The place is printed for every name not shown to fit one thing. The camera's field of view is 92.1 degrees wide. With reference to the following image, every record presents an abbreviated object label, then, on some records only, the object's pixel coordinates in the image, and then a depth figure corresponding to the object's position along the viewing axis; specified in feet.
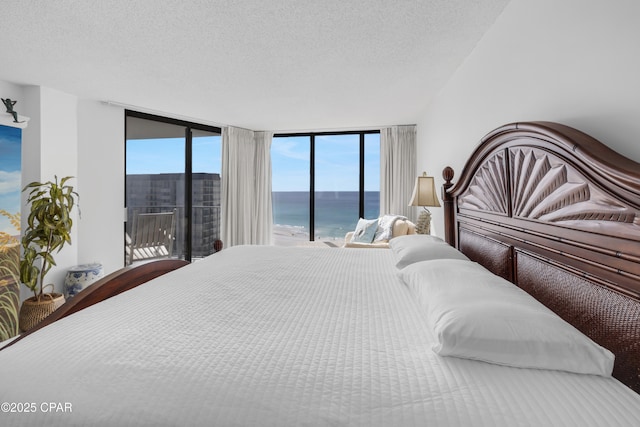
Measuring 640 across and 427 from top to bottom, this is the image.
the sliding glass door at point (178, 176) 14.70
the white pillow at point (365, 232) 14.33
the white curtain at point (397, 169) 16.76
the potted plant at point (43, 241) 9.61
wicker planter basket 9.52
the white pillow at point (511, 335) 2.67
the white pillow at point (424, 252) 6.20
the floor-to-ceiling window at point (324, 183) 17.81
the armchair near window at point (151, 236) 14.64
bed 2.26
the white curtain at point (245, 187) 17.60
